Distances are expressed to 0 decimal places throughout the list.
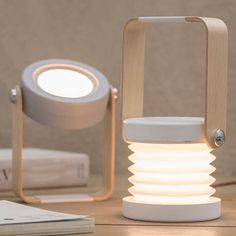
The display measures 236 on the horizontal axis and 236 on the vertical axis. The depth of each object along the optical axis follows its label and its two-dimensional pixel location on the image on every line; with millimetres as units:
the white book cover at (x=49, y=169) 1703
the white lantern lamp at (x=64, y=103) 1519
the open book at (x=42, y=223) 1251
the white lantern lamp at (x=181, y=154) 1342
